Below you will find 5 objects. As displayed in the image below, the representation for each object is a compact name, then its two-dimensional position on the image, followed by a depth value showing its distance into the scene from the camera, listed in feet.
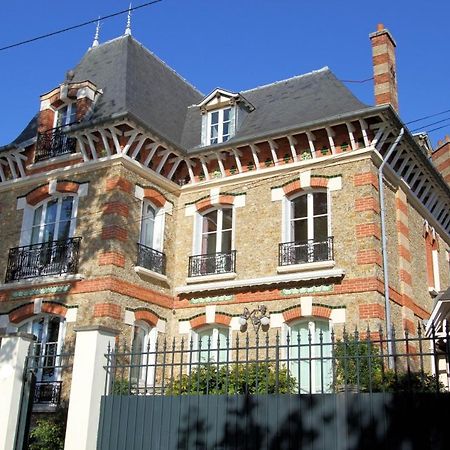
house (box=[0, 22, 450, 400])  44.73
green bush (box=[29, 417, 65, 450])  36.06
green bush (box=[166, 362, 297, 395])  34.88
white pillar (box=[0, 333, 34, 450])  28.50
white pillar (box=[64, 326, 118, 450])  26.78
